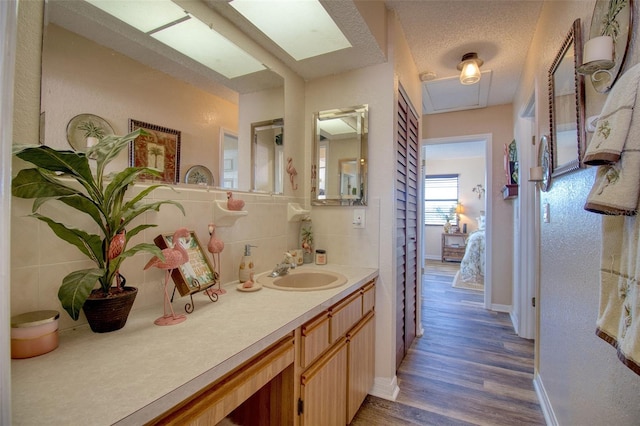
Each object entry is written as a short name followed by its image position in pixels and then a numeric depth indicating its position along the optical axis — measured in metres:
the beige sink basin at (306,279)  1.60
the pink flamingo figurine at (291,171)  1.93
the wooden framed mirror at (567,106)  1.17
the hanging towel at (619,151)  0.63
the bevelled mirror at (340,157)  1.94
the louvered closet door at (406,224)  2.09
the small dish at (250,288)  1.33
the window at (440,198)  7.05
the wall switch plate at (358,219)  1.93
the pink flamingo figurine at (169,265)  0.94
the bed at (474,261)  4.70
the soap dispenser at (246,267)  1.47
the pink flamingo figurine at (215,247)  1.27
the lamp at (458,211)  6.85
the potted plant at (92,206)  0.73
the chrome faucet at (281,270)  1.62
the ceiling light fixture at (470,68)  2.35
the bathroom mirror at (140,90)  0.88
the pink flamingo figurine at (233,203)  1.39
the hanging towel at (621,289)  0.61
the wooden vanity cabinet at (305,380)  0.74
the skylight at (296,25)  1.43
